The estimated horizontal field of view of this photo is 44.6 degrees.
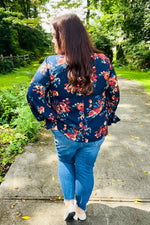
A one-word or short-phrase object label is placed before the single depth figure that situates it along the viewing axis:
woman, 1.31
